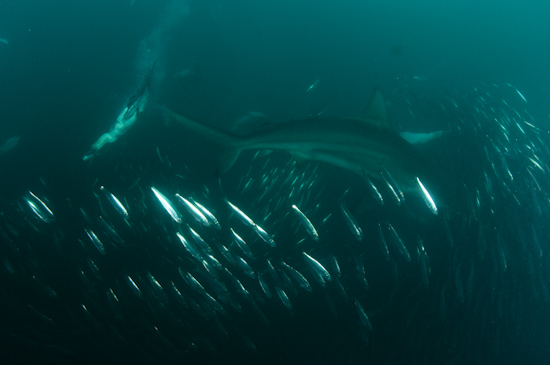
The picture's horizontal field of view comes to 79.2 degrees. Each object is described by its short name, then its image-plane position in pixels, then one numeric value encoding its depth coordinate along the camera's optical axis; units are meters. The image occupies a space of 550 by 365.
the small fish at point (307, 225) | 3.74
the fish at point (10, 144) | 12.05
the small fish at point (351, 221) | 3.76
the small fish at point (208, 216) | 3.80
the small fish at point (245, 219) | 3.79
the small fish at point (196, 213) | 3.67
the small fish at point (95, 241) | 4.64
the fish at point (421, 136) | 7.92
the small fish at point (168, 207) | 3.72
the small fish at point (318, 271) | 3.63
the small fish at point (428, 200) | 3.73
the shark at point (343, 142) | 4.77
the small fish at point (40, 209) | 5.00
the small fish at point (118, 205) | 4.31
